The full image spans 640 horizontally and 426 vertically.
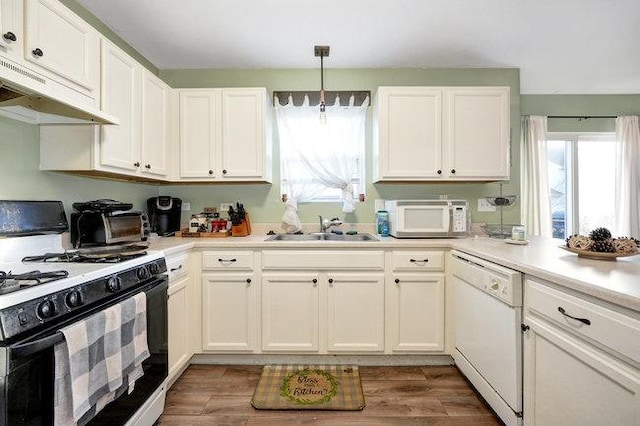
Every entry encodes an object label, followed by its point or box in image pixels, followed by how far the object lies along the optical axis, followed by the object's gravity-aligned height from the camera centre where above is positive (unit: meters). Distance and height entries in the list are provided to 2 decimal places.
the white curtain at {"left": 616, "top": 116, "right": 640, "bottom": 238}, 3.44 +0.47
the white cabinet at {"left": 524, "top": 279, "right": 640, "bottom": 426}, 0.89 -0.52
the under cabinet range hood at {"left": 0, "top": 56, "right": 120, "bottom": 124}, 1.09 +0.49
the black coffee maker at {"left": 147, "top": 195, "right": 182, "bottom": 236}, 2.57 +0.00
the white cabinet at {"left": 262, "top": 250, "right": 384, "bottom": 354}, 2.14 -0.63
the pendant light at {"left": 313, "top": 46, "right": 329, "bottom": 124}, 2.41 +1.35
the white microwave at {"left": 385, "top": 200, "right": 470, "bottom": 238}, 2.32 -0.04
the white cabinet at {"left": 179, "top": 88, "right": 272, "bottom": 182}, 2.47 +0.68
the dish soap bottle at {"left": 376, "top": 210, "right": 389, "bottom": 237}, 2.62 -0.08
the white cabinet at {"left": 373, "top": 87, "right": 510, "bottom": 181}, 2.45 +0.68
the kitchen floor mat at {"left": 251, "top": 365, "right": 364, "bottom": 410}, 1.74 -1.11
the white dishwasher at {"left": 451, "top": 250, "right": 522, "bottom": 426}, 1.41 -0.65
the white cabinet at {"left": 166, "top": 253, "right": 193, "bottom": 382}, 1.85 -0.65
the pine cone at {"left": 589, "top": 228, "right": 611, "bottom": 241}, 1.37 -0.09
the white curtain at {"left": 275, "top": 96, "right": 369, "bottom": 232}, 2.76 +0.64
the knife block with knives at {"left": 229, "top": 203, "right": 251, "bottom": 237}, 2.54 -0.07
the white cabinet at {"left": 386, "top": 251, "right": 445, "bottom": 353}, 2.14 -0.62
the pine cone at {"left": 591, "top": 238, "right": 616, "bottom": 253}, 1.33 -0.15
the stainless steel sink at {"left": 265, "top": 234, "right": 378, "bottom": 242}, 2.55 -0.20
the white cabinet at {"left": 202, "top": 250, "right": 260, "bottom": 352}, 2.15 -0.64
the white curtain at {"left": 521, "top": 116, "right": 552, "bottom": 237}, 3.40 +0.40
